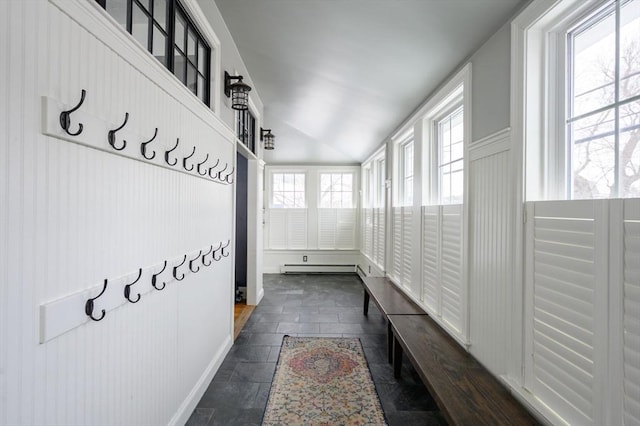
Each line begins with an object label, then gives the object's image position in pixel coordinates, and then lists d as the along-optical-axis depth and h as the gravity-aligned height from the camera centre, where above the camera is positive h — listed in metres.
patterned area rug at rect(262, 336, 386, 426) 1.92 -1.27
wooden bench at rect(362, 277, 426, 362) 2.68 -0.86
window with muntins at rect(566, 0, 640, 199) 1.05 +0.43
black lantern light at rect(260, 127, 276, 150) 4.27 +1.06
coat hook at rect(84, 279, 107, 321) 1.02 -0.32
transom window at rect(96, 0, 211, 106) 1.32 +0.95
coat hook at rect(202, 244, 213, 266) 2.09 -0.29
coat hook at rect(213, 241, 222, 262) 2.31 -0.31
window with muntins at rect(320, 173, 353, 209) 6.49 +0.52
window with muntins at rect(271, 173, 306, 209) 6.49 +0.53
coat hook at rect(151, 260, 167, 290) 1.44 -0.31
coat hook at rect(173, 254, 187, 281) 1.65 -0.31
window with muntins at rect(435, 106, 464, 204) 2.31 +0.47
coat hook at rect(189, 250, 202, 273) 1.87 -0.31
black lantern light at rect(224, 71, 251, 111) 2.45 +1.00
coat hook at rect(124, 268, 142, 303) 1.23 -0.32
